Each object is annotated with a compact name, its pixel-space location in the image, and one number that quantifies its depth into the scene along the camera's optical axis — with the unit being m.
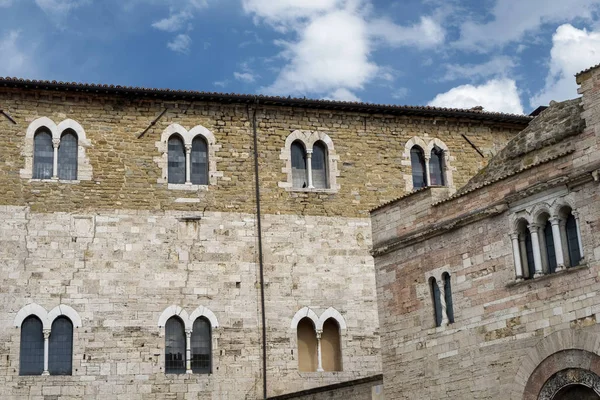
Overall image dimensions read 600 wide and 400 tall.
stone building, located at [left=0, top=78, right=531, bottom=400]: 25.17
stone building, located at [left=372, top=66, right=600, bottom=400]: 17.88
